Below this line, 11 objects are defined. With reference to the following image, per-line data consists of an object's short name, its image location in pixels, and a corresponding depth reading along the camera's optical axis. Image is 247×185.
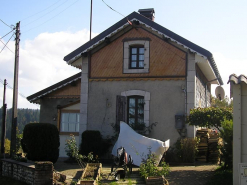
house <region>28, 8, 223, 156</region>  16.58
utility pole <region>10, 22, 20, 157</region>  17.58
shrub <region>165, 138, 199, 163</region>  15.73
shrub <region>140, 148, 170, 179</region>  11.12
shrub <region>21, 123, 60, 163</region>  13.70
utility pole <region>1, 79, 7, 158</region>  20.42
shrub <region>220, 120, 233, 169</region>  12.02
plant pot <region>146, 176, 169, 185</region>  10.50
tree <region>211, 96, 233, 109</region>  35.31
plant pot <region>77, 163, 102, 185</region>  10.53
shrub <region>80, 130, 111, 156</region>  16.41
